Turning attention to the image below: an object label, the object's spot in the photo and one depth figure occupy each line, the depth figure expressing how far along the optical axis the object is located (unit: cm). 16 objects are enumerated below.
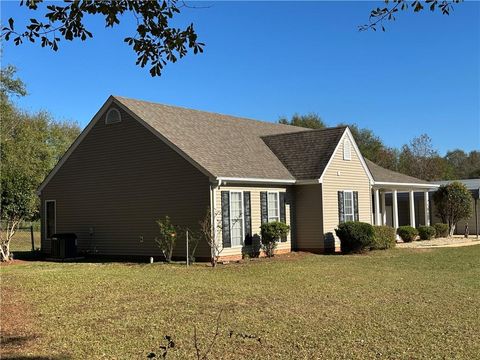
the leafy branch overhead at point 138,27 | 434
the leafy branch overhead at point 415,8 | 496
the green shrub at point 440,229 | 2867
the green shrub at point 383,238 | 2095
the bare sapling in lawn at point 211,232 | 1698
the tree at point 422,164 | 5731
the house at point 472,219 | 3288
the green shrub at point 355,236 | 1962
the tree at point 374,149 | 6059
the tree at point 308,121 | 5762
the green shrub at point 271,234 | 1883
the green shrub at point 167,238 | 1742
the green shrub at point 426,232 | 2709
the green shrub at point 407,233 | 2614
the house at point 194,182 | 1814
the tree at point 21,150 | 1917
